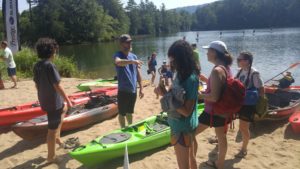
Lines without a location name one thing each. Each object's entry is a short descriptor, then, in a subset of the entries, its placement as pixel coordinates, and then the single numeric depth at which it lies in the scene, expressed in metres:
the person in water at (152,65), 10.42
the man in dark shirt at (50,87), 3.15
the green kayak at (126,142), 3.44
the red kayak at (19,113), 4.98
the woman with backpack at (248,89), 3.52
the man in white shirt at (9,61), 7.77
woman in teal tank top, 2.26
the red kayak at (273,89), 5.95
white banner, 11.31
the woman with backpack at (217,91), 2.65
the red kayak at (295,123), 4.59
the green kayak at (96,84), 8.07
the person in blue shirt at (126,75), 3.66
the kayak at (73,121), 4.17
